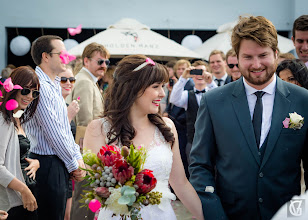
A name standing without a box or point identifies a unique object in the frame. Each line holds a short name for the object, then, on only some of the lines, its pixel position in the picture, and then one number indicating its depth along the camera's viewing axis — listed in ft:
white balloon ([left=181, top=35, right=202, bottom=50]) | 39.70
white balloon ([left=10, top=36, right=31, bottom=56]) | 38.17
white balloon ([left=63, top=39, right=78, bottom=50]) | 37.32
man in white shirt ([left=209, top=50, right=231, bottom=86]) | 21.90
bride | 9.82
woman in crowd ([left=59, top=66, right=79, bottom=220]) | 15.78
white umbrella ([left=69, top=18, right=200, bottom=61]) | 31.42
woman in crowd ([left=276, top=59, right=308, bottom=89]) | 13.52
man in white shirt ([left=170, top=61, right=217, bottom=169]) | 20.39
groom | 8.80
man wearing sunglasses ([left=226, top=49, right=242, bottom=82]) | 18.36
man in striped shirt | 12.59
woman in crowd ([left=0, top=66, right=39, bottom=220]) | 11.00
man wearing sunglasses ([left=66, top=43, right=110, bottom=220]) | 16.42
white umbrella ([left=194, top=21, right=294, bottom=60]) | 34.61
